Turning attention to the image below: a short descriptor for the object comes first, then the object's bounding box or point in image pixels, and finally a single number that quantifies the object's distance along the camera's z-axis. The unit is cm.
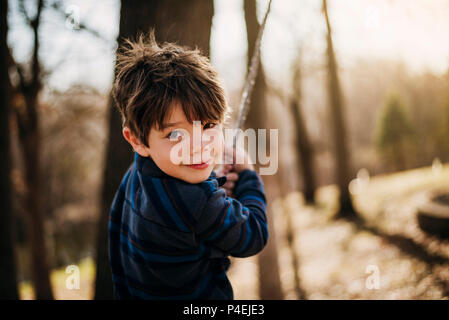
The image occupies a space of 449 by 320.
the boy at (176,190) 116
